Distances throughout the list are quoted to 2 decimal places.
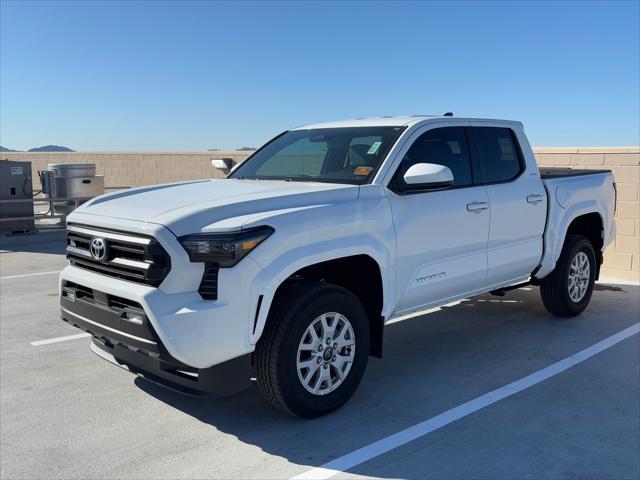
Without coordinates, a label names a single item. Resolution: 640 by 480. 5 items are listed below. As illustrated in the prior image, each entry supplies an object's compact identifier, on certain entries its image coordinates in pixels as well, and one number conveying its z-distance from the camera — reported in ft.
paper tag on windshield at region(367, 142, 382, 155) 15.87
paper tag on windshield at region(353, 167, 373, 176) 15.25
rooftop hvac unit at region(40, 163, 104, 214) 54.08
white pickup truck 11.86
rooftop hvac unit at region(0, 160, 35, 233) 47.37
